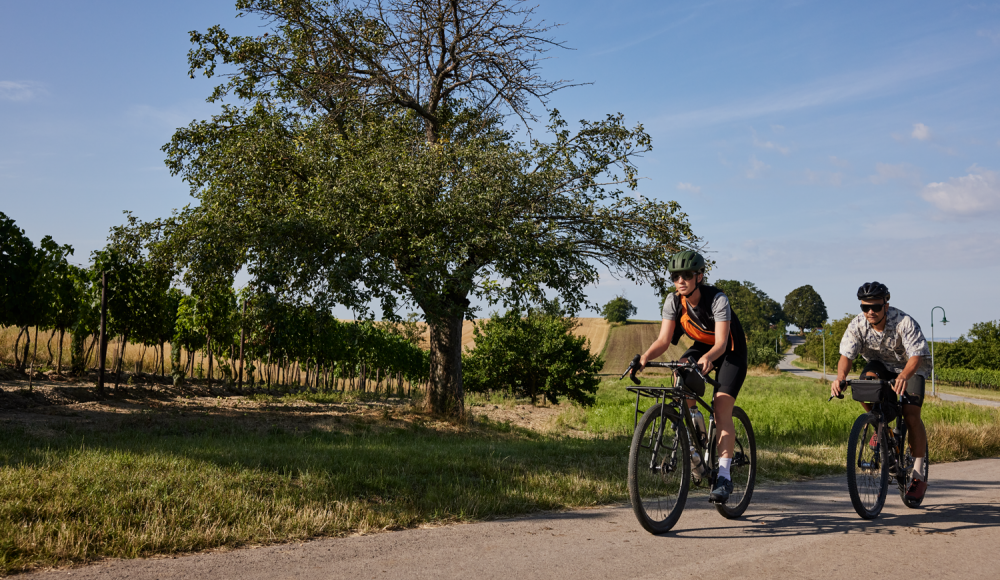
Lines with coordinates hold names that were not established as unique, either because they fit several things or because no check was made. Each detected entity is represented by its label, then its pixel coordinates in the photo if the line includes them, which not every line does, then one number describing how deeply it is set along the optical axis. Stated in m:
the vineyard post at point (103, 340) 15.27
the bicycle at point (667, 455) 5.01
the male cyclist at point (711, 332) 5.36
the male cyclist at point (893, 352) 5.93
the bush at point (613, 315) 88.71
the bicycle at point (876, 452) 5.75
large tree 11.96
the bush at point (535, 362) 27.97
